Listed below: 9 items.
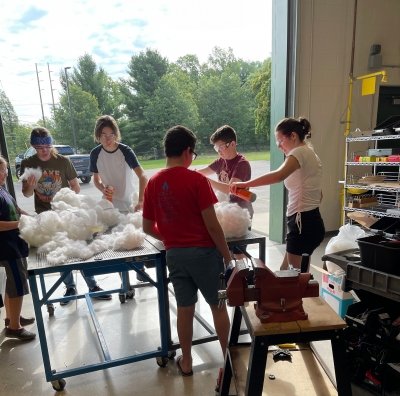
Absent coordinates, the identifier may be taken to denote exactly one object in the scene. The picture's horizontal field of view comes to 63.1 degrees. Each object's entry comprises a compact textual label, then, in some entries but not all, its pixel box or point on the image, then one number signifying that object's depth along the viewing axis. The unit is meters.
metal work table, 1.64
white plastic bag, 2.10
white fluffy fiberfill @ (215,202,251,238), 1.92
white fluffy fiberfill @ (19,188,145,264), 1.77
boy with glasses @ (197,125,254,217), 2.21
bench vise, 1.09
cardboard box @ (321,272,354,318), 2.12
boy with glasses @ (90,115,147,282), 2.46
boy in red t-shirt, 1.54
